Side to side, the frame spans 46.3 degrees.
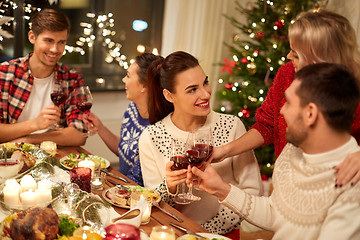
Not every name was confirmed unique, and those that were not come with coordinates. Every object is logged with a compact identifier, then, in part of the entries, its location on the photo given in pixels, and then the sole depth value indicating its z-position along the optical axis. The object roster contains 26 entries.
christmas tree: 3.87
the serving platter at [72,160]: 2.24
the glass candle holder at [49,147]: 2.42
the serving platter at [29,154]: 1.87
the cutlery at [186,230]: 1.58
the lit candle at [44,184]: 1.71
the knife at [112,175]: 2.20
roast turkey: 1.33
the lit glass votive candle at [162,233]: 1.46
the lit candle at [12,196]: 1.61
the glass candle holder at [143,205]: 1.58
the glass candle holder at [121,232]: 1.29
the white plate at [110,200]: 1.84
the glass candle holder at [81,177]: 1.85
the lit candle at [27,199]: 1.62
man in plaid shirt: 2.85
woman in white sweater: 2.23
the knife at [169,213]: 1.77
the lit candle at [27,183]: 1.68
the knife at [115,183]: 2.01
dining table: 1.69
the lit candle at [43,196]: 1.64
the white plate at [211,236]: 1.58
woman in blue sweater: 2.64
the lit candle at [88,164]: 2.08
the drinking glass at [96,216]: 1.53
